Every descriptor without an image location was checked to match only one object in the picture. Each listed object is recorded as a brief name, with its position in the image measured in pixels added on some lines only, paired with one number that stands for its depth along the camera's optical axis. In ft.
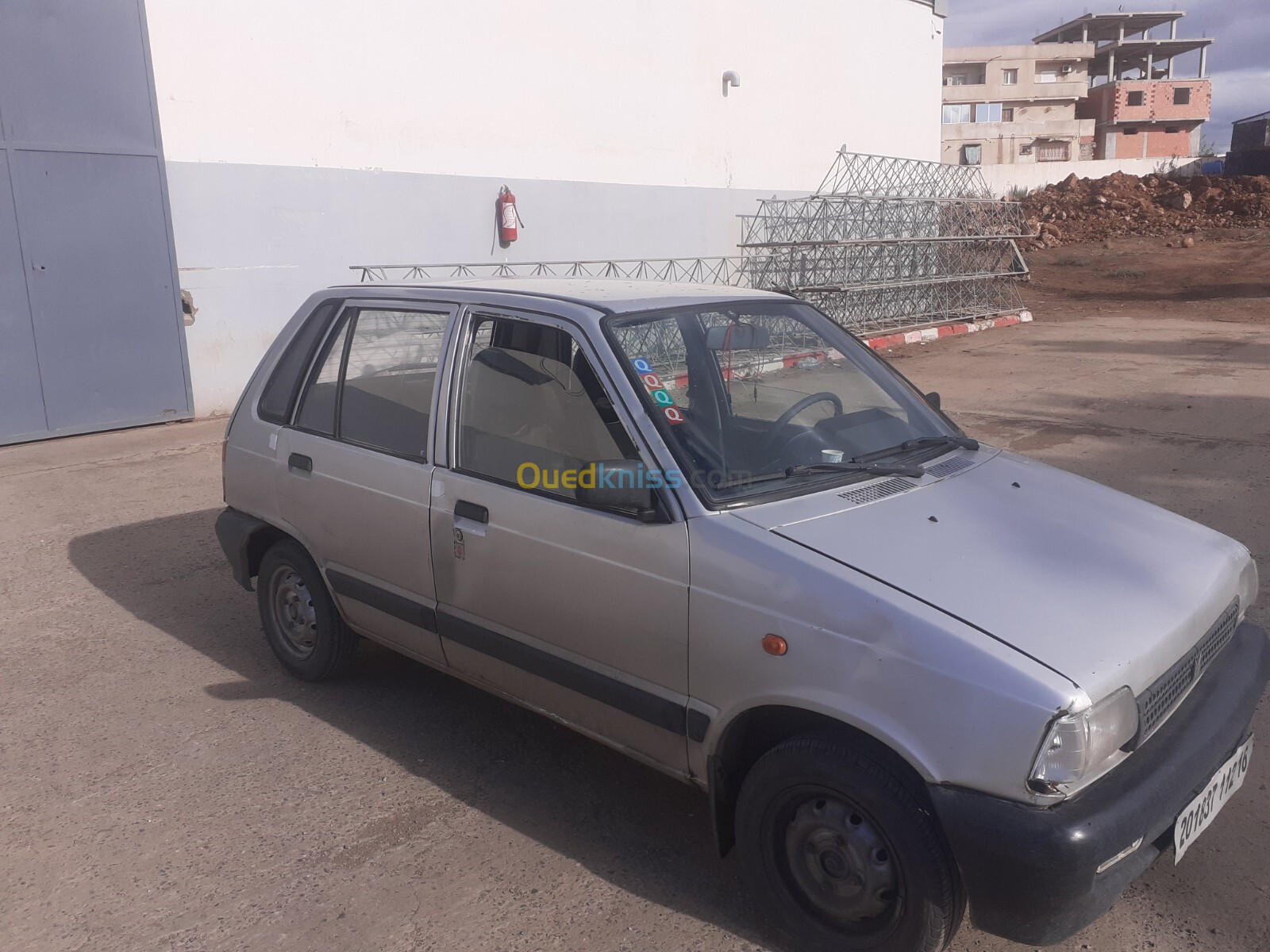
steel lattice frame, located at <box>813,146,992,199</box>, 55.88
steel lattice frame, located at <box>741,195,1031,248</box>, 51.93
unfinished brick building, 206.90
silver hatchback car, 7.71
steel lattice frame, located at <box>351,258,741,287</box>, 37.70
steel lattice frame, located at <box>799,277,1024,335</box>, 51.90
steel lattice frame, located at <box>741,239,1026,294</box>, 50.85
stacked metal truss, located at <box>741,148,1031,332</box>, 51.06
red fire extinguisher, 39.52
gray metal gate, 29.37
